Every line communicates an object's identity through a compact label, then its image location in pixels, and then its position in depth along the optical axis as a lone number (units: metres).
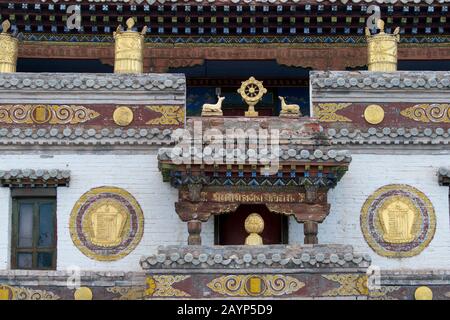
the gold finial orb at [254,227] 26.97
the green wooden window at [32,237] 27.95
